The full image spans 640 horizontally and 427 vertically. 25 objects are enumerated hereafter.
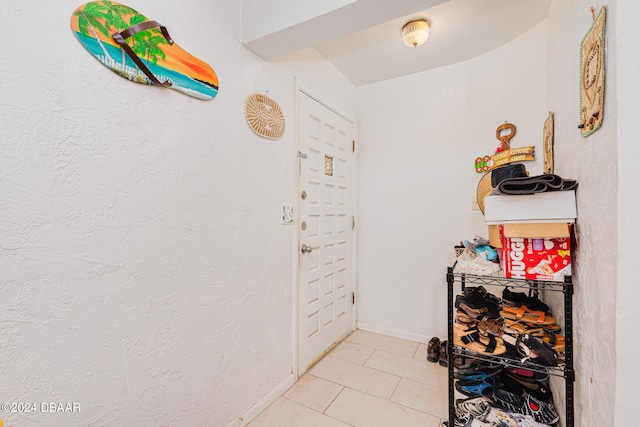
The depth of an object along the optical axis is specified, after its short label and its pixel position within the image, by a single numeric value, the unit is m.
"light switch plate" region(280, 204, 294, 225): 1.84
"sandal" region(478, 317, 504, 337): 1.35
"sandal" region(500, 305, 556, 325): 1.36
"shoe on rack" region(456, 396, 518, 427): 1.35
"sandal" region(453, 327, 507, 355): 1.28
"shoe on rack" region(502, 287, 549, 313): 1.50
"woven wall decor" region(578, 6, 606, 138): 0.88
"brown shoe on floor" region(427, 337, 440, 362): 2.19
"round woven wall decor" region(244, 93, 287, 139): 1.58
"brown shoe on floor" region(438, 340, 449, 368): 2.13
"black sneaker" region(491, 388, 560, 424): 1.39
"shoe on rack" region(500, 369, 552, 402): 1.55
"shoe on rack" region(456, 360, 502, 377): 1.81
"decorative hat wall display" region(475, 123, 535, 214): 2.07
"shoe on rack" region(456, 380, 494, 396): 1.66
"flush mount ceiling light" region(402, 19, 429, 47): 1.81
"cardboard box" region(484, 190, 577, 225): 1.16
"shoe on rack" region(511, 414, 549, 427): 1.33
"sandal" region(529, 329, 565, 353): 1.23
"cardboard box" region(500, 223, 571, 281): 1.17
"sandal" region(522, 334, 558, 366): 1.17
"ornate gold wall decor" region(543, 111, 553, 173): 1.67
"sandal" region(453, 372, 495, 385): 1.74
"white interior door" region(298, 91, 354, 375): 2.06
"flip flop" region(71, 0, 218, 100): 0.94
